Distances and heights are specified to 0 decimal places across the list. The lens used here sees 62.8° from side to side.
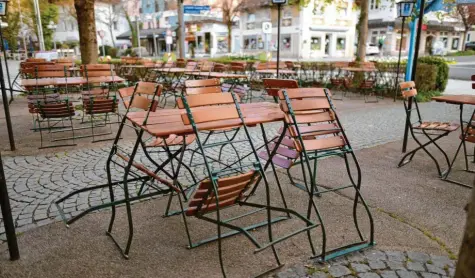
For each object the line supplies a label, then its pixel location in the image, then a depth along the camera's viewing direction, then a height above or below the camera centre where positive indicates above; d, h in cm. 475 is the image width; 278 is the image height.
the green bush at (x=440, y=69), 1144 -69
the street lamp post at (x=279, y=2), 840 +94
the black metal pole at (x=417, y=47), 516 -3
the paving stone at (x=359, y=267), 271 -152
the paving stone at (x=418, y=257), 282 -152
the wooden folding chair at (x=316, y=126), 292 -60
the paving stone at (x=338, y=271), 266 -152
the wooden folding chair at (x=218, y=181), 243 -82
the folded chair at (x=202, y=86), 396 -39
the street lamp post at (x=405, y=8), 907 +85
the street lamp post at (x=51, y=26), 4196 +247
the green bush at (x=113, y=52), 4422 -45
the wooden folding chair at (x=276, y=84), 437 -44
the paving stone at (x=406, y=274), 264 -152
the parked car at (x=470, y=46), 4600 -13
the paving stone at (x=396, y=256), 283 -151
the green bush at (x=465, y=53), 4003 -82
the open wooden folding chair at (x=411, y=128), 466 -97
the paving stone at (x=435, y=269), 268 -152
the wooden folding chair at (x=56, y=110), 591 -92
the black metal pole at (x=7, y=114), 481 -86
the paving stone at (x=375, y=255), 285 -151
